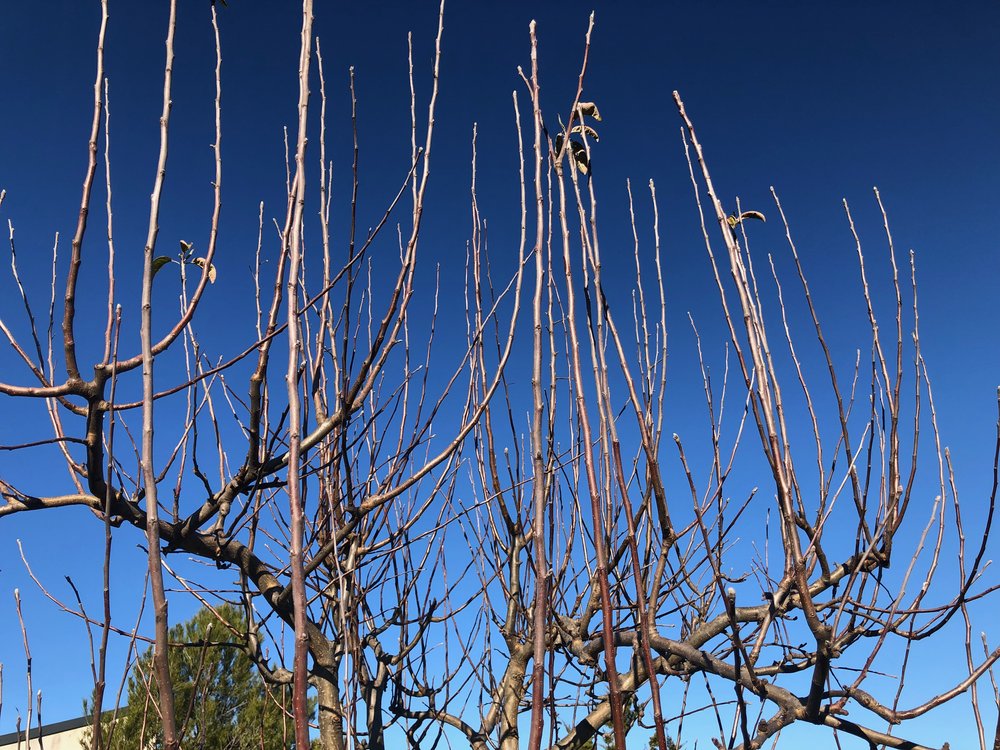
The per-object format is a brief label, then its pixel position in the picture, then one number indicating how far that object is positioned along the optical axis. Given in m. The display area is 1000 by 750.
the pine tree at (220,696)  9.57
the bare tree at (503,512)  1.01
